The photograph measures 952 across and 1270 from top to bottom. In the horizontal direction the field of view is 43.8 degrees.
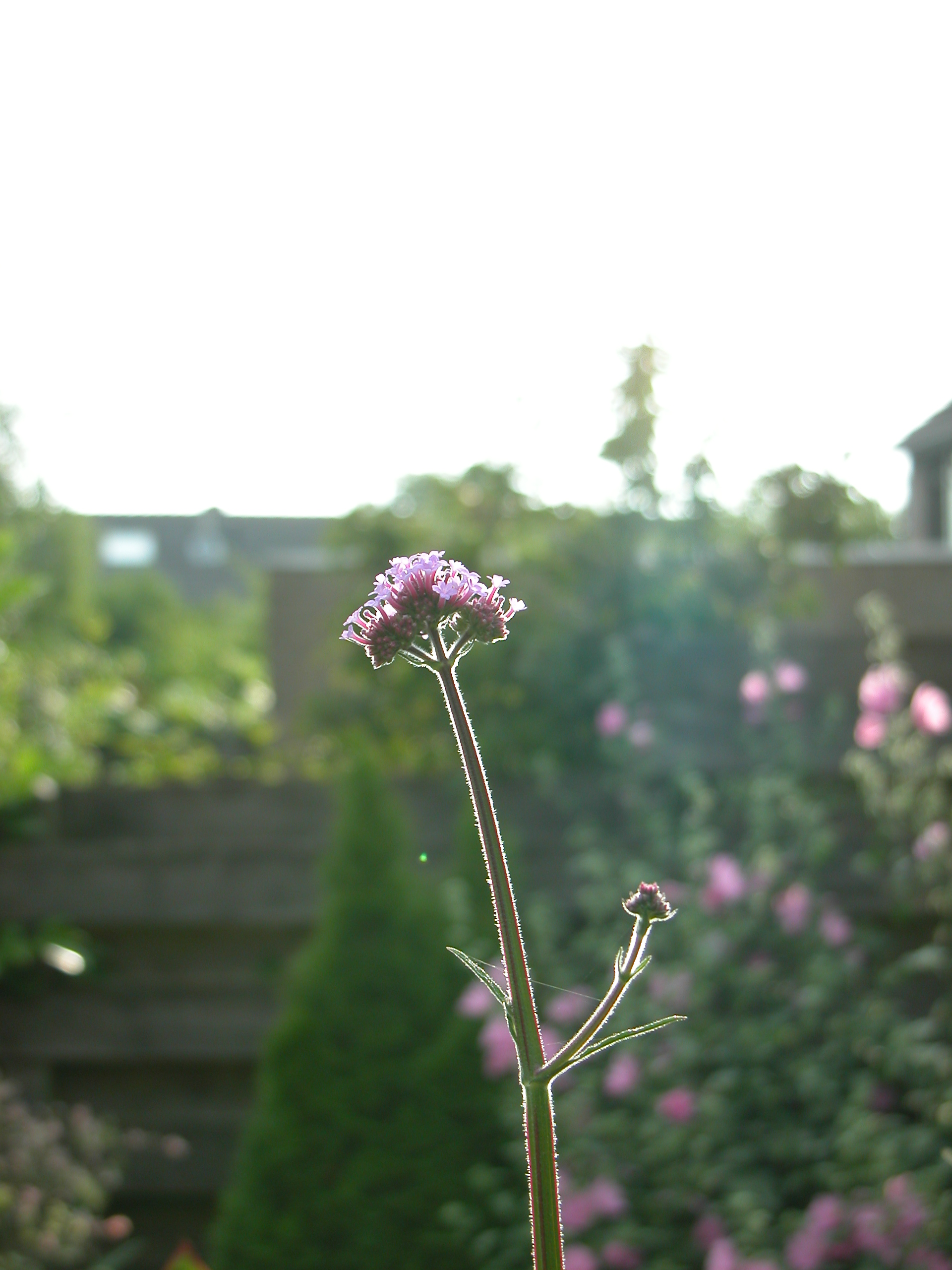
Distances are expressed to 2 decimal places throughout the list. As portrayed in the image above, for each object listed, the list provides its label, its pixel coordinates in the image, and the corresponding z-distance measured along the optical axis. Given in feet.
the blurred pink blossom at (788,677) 11.35
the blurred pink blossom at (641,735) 11.27
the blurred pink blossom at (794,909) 9.79
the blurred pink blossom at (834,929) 9.86
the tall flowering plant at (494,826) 1.45
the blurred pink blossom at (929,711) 10.09
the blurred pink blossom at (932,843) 9.33
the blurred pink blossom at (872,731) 10.27
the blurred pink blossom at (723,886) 9.66
